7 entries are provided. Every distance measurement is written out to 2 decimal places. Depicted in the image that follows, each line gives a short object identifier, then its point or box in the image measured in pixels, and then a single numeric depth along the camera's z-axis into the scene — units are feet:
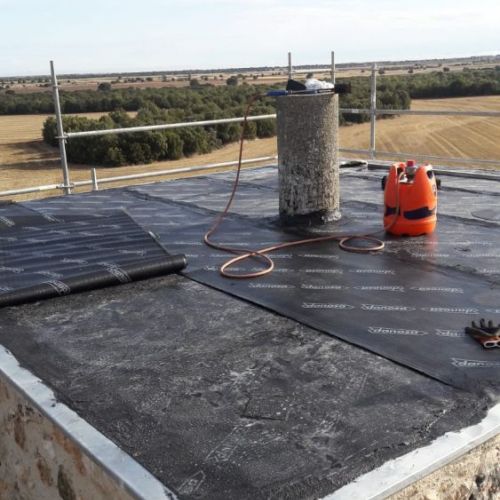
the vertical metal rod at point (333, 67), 30.25
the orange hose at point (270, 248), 13.90
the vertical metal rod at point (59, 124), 24.47
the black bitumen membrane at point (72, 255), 13.12
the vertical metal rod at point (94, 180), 26.37
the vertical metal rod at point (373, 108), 29.17
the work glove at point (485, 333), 9.75
